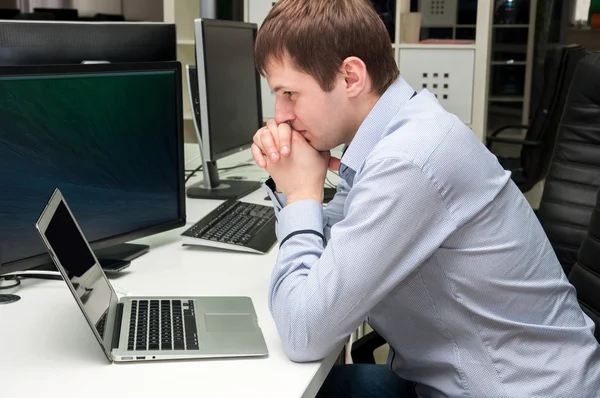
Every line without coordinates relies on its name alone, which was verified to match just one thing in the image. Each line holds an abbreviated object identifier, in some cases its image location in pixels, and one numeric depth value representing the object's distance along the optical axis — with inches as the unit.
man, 39.4
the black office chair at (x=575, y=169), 80.2
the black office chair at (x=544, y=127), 126.8
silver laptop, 42.4
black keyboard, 63.9
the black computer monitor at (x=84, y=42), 60.8
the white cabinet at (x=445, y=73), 128.3
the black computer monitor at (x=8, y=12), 173.3
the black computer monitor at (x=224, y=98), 77.8
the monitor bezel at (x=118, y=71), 52.3
